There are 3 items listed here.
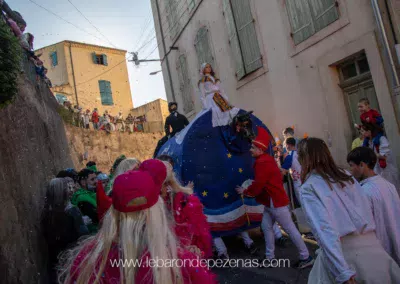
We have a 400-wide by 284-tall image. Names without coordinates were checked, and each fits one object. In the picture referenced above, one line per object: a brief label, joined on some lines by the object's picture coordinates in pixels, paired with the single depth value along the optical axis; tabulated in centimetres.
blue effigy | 508
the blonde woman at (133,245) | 157
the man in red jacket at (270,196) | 433
